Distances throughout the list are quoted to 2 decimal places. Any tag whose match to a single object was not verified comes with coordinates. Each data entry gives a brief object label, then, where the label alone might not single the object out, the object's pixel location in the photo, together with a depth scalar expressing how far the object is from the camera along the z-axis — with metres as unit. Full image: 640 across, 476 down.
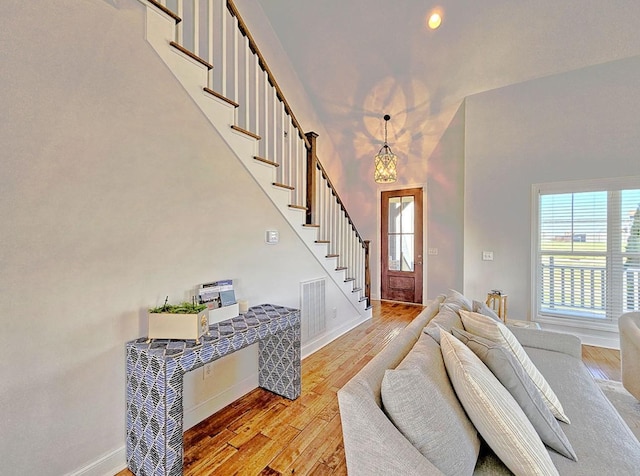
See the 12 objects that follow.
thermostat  2.64
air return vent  3.12
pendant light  4.00
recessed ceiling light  3.41
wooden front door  5.42
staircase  1.90
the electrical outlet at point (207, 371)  2.09
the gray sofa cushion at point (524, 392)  1.17
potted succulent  1.64
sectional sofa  0.97
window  3.24
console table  1.47
